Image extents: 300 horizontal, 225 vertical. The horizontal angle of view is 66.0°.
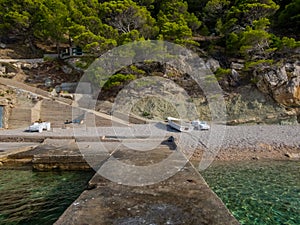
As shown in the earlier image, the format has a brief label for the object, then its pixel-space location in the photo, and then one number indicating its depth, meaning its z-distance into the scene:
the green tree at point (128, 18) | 20.47
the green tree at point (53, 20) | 24.95
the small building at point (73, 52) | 25.36
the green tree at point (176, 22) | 18.83
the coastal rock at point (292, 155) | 9.37
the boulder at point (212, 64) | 19.19
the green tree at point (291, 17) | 20.16
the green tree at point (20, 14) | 25.64
